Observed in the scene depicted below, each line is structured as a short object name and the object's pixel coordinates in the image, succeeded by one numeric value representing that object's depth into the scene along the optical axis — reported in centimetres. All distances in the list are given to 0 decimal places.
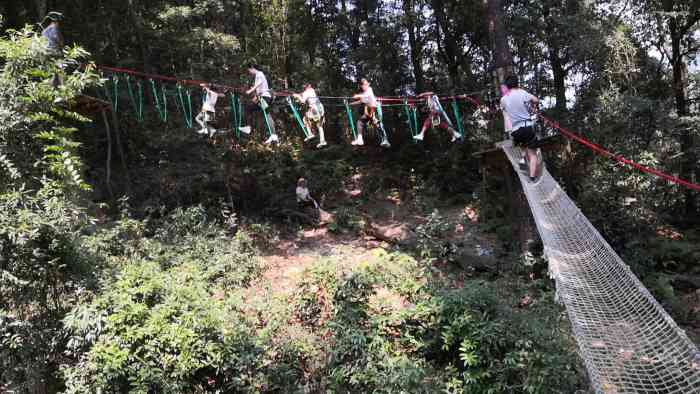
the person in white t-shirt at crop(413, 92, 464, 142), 754
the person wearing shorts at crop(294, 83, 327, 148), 686
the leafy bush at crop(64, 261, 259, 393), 372
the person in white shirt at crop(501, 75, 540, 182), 497
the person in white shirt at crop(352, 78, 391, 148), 694
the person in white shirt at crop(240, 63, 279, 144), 637
